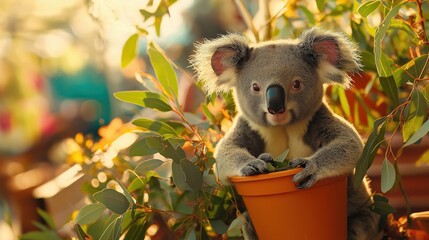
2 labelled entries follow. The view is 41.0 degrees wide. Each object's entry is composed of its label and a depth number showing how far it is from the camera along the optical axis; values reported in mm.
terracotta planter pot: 1163
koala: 1252
